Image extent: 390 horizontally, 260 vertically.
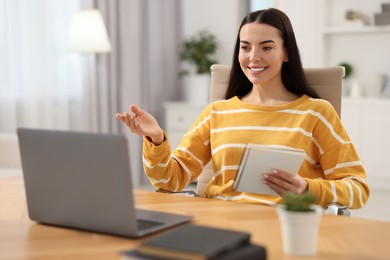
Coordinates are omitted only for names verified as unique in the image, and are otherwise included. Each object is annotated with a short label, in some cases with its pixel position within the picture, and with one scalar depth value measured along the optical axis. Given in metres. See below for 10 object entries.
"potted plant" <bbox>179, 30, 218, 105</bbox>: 8.03
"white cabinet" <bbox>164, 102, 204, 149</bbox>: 7.90
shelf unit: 7.82
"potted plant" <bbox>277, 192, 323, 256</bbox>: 1.92
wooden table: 2.03
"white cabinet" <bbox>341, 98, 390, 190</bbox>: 7.43
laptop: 2.09
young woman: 3.12
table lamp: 6.59
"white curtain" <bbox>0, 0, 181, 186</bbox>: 6.70
